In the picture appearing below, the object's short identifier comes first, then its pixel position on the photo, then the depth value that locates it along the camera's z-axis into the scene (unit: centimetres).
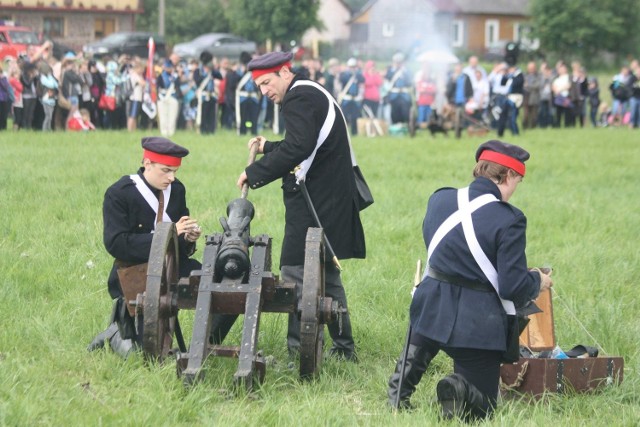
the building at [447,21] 7275
